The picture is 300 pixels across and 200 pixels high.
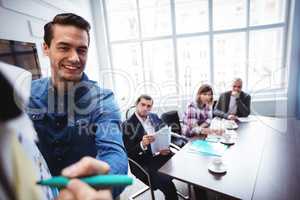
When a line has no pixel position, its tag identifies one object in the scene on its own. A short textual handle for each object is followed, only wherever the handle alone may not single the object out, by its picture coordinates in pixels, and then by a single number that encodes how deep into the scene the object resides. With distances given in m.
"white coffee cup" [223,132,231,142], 1.83
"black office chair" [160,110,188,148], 2.49
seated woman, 2.36
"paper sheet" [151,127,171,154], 1.83
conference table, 1.12
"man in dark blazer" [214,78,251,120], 3.04
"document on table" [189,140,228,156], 1.65
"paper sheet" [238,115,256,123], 2.58
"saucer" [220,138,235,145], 1.79
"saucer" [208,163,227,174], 1.32
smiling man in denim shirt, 0.52
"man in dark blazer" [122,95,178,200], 1.79
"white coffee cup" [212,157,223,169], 1.35
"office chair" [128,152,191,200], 1.75
